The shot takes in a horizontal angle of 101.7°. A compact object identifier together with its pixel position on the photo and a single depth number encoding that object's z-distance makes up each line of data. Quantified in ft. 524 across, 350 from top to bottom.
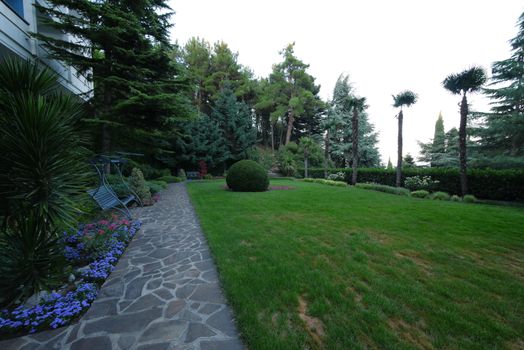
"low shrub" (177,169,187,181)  64.17
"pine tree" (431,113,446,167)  79.43
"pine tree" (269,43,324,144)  88.74
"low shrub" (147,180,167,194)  34.55
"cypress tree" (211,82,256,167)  77.00
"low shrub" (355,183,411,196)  37.67
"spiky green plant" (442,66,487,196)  30.56
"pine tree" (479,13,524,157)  45.70
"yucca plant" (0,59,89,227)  6.75
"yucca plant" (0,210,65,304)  7.10
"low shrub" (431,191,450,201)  33.32
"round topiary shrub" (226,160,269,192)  37.70
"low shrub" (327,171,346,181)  62.09
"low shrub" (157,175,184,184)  56.54
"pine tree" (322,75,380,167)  86.02
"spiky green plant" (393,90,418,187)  43.52
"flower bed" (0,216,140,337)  6.89
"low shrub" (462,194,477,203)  30.42
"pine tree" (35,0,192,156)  24.75
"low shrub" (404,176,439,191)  39.03
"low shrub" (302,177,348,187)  50.83
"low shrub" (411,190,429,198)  35.01
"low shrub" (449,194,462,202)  31.83
